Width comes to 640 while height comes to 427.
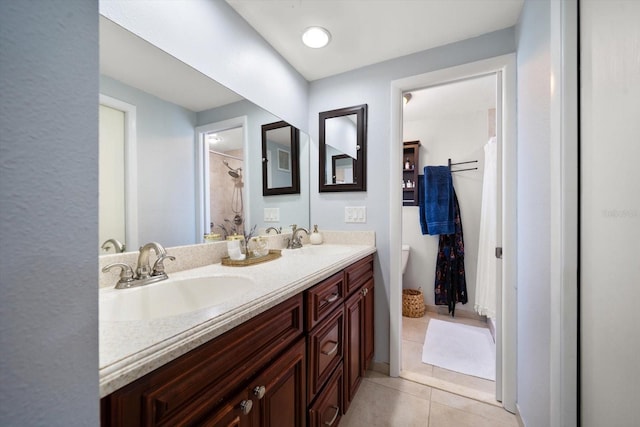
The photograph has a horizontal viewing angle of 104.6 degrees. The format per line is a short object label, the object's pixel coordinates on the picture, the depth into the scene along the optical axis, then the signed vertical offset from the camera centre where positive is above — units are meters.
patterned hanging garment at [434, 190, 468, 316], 2.58 -0.64
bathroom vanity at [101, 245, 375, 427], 0.46 -0.40
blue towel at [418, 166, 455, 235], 2.53 +0.08
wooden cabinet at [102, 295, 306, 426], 0.44 -0.37
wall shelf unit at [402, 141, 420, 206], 2.76 +0.44
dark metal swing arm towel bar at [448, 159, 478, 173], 2.58 +0.50
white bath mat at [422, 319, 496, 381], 1.76 -1.12
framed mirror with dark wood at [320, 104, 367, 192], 1.76 +0.46
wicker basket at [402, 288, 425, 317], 2.60 -1.00
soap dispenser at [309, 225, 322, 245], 1.83 -0.20
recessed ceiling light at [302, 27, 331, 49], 1.41 +1.02
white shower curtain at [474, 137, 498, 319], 2.17 -0.32
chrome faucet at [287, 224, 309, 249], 1.72 -0.20
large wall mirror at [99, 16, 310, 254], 0.87 +0.28
